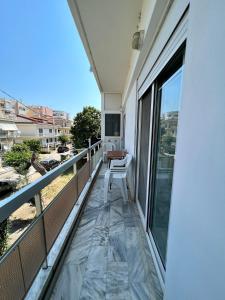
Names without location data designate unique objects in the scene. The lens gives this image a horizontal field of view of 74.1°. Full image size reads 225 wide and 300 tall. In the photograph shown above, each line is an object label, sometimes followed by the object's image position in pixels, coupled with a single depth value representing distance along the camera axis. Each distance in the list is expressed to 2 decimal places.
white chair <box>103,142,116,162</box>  5.97
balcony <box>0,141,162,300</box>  0.91
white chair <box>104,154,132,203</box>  2.69
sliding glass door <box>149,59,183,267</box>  1.15
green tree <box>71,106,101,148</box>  11.41
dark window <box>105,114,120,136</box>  6.07
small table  3.54
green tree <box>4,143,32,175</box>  7.28
